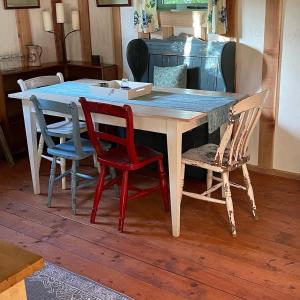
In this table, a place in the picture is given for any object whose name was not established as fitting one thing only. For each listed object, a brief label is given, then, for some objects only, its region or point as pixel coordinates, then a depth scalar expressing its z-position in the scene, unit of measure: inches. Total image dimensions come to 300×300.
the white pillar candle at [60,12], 178.5
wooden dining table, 100.8
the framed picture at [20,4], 169.9
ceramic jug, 177.6
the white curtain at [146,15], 155.3
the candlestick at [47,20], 178.5
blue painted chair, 113.2
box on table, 120.0
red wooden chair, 104.2
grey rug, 88.7
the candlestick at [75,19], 178.2
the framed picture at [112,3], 167.0
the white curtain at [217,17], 137.9
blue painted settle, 141.1
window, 147.9
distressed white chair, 103.3
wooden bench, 46.6
